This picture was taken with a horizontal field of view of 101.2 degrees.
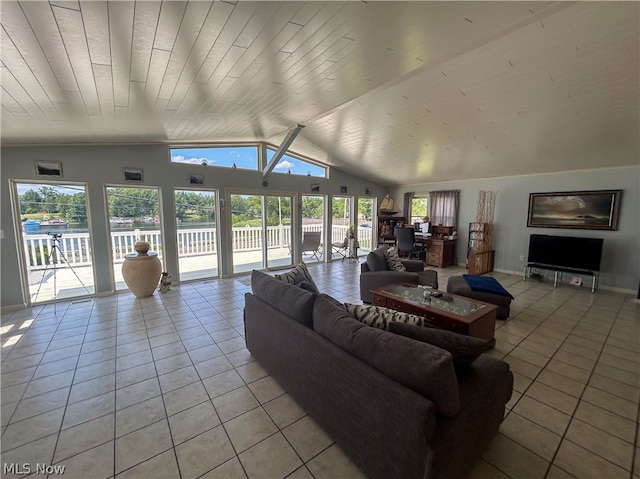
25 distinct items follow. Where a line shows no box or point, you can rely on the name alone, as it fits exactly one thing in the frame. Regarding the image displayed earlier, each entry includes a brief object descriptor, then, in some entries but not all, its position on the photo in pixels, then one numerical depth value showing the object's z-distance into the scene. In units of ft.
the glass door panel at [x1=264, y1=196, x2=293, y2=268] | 20.33
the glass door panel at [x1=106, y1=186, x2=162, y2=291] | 14.66
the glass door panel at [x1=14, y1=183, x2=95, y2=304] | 12.84
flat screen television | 15.20
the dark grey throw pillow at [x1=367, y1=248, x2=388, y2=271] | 13.08
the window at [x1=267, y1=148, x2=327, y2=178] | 20.29
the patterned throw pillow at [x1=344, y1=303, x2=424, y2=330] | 5.24
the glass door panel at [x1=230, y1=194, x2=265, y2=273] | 18.71
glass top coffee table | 7.97
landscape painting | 15.10
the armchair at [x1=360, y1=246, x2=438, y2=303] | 12.19
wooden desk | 21.79
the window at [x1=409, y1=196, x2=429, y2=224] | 25.35
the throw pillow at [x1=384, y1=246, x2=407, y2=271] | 13.17
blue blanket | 10.92
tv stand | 15.30
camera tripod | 13.29
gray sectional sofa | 3.62
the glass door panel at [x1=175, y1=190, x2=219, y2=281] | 16.71
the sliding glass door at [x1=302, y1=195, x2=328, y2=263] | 22.34
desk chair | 21.80
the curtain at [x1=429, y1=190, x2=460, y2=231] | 22.45
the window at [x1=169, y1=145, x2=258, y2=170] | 16.38
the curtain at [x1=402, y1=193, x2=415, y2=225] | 26.27
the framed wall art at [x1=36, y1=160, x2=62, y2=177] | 12.48
